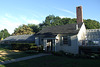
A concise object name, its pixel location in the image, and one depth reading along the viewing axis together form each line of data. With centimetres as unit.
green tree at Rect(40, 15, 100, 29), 5053
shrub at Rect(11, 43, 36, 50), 1763
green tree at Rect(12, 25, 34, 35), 4484
